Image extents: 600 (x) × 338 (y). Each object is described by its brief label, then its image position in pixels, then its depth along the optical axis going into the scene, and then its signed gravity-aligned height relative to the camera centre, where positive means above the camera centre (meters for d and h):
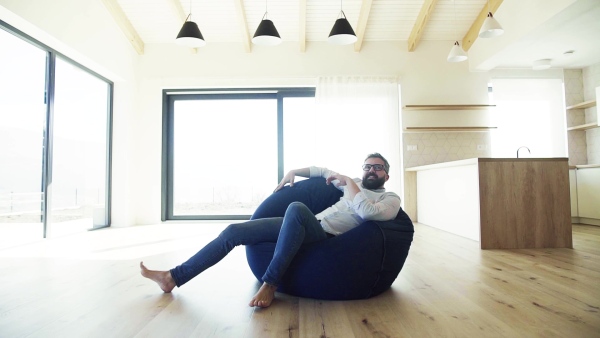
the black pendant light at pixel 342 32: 4.06 +1.67
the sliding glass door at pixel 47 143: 3.67 +0.47
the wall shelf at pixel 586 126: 5.55 +0.78
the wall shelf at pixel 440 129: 5.88 +0.80
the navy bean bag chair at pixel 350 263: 1.90 -0.47
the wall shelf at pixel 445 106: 5.88 +1.17
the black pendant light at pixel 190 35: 4.08 +1.67
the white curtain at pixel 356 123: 5.96 +0.92
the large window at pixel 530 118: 6.04 +0.99
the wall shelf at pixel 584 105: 5.66 +1.15
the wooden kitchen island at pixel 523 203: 3.46 -0.27
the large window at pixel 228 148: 6.25 +0.58
